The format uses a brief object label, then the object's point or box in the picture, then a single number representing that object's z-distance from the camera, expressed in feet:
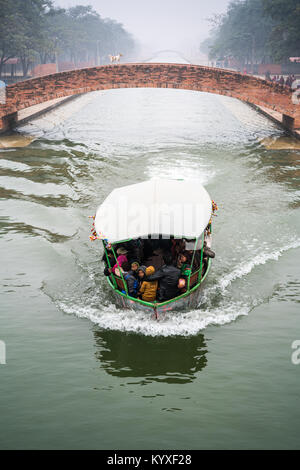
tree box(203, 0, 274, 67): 185.92
